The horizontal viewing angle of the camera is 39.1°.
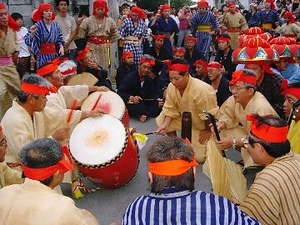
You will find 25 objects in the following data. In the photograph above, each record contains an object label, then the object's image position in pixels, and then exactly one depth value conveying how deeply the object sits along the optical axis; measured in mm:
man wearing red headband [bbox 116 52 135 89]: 6863
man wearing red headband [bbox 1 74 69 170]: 3275
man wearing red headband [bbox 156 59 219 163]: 4555
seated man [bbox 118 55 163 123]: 6316
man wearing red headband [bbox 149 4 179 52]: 9586
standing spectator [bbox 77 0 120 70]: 7176
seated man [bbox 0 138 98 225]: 1949
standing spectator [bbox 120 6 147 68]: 7926
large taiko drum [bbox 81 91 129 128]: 4586
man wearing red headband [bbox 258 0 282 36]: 10883
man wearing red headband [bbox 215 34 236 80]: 7137
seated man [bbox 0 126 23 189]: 2827
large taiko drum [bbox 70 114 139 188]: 3635
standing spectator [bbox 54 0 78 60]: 7046
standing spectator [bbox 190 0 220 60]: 9414
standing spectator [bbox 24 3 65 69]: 5961
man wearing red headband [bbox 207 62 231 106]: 5504
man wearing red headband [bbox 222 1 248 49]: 10344
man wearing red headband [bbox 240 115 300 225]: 2334
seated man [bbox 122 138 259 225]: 1843
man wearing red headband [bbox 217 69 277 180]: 3868
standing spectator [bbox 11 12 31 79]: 7103
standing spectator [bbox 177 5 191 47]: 13039
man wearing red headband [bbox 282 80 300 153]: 3354
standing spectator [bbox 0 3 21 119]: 5160
